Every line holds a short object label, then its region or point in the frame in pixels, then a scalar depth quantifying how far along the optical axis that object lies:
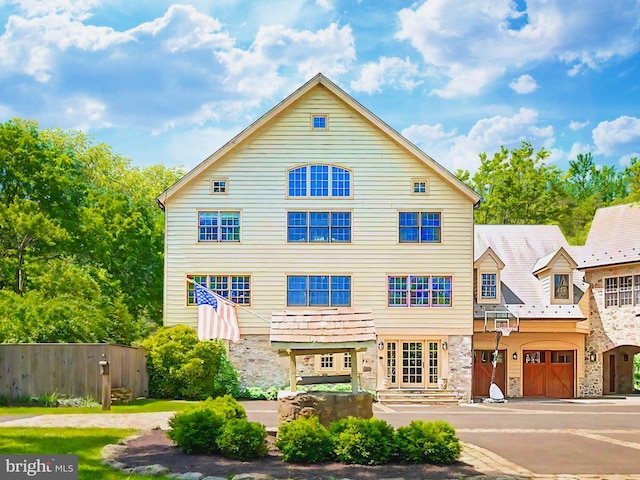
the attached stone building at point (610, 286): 31.84
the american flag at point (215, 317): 22.30
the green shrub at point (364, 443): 12.54
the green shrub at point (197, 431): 13.06
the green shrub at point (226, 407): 14.22
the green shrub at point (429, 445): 12.69
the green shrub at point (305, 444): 12.52
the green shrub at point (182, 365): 27.67
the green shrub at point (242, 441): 12.69
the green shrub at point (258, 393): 28.92
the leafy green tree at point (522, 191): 52.94
